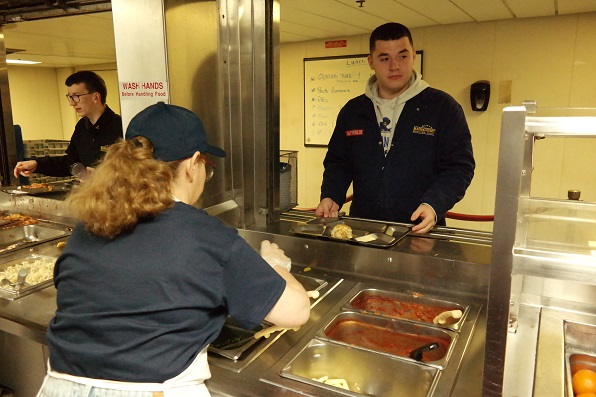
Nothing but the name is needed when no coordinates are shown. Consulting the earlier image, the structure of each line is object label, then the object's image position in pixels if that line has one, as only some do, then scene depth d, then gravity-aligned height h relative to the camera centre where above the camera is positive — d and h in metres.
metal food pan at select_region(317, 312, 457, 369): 1.34 -0.66
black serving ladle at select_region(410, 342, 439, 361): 1.22 -0.62
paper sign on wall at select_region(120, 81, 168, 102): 1.85 +0.11
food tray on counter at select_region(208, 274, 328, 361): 1.26 -0.65
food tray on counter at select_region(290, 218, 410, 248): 1.81 -0.48
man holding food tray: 2.17 -0.12
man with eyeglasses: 2.96 -0.03
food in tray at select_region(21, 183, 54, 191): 2.85 -0.43
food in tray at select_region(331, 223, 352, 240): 1.87 -0.47
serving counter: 1.15 -0.63
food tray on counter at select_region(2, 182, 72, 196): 2.76 -0.43
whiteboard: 4.81 +0.31
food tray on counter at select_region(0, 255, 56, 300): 1.69 -0.63
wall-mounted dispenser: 4.05 +0.19
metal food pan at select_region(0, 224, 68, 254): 2.40 -0.61
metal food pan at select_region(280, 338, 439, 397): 1.16 -0.67
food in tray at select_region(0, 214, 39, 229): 2.51 -0.56
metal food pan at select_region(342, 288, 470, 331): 1.50 -0.64
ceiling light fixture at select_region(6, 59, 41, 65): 6.24 +0.80
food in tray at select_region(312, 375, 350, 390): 1.21 -0.70
